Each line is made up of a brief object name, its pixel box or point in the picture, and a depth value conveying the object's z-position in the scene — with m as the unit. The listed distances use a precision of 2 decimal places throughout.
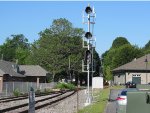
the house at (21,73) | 79.94
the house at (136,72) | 92.69
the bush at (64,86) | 86.77
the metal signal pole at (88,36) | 32.78
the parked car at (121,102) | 18.09
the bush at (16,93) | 56.66
